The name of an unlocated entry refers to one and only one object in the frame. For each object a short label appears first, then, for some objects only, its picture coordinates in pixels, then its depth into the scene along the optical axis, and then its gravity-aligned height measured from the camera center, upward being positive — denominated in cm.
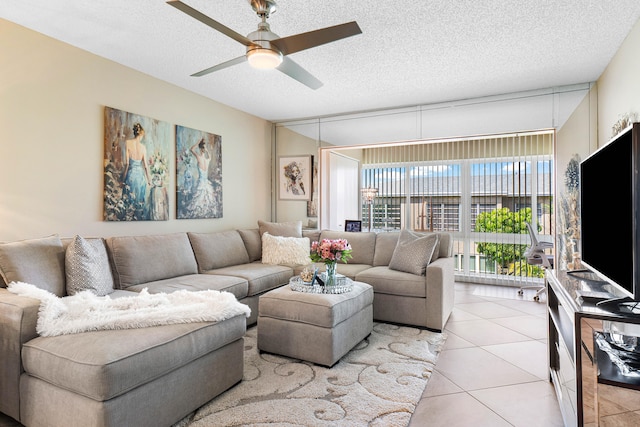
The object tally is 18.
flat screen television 145 +0
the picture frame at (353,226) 514 -19
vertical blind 531 +32
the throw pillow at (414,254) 353 -42
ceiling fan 207 +106
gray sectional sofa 159 -70
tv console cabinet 138 -65
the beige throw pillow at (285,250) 425 -45
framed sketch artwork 549 +54
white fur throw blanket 186 -56
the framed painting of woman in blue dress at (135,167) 335 +45
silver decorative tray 282 -60
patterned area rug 192 -110
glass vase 297 -50
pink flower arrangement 294 -32
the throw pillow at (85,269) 257 -42
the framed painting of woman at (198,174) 409 +47
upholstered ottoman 255 -83
